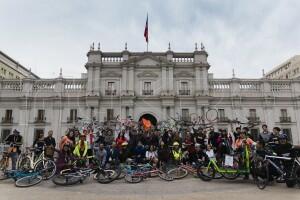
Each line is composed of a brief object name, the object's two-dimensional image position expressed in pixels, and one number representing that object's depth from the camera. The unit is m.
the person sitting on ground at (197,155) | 10.77
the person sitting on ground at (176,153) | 10.80
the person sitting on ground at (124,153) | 11.12
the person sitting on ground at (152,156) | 10.70
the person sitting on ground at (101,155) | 10.34
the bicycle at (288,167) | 8.11
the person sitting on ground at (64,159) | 9.24
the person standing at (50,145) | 9.83
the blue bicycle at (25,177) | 8.63
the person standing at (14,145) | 10.24
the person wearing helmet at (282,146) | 8.58
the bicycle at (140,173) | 9.37
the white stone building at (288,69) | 54.66
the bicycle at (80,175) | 8.93
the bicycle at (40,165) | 9.12
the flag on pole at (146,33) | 31.70
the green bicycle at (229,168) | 9.20
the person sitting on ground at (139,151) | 11.10
